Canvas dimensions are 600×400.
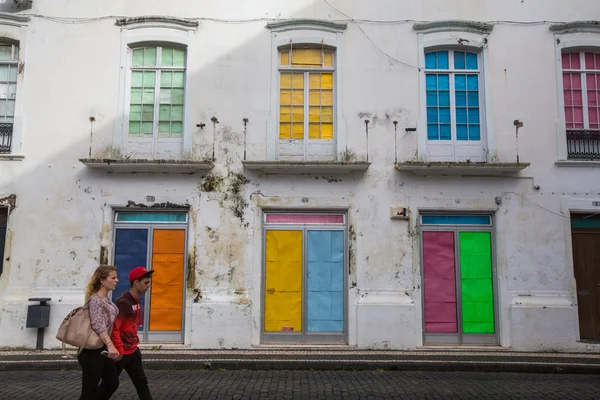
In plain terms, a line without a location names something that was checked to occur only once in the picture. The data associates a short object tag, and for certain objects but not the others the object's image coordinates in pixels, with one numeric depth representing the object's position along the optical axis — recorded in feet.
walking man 18.01
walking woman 16.55
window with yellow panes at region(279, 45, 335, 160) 36.96
